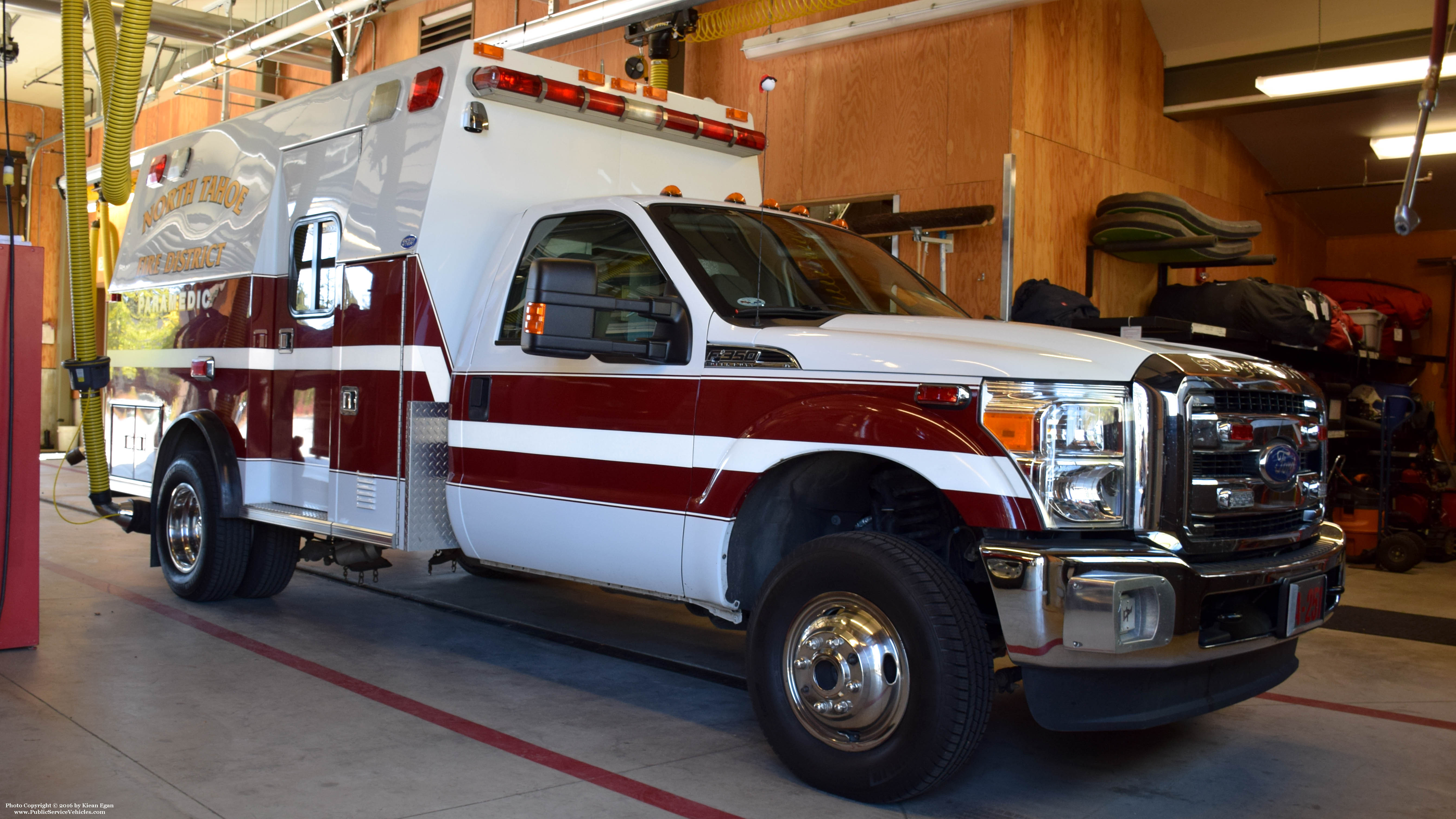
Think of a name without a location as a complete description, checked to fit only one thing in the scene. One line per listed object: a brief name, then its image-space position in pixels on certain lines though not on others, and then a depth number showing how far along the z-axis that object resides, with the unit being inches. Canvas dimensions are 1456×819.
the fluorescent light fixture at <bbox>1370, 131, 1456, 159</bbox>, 416.5
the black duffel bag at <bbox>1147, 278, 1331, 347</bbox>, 350.9
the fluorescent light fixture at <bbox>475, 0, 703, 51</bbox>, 368.8
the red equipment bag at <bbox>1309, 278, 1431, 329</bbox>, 495.8
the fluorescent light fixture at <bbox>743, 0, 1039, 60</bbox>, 346.9
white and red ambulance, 133.3
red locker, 202.7
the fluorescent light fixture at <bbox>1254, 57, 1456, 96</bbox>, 338.6
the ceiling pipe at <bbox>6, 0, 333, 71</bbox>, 534.0
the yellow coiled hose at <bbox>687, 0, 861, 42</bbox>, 370.0
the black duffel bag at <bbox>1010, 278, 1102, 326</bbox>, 323.9
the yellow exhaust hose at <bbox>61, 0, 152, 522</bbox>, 252.4
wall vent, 552.4
